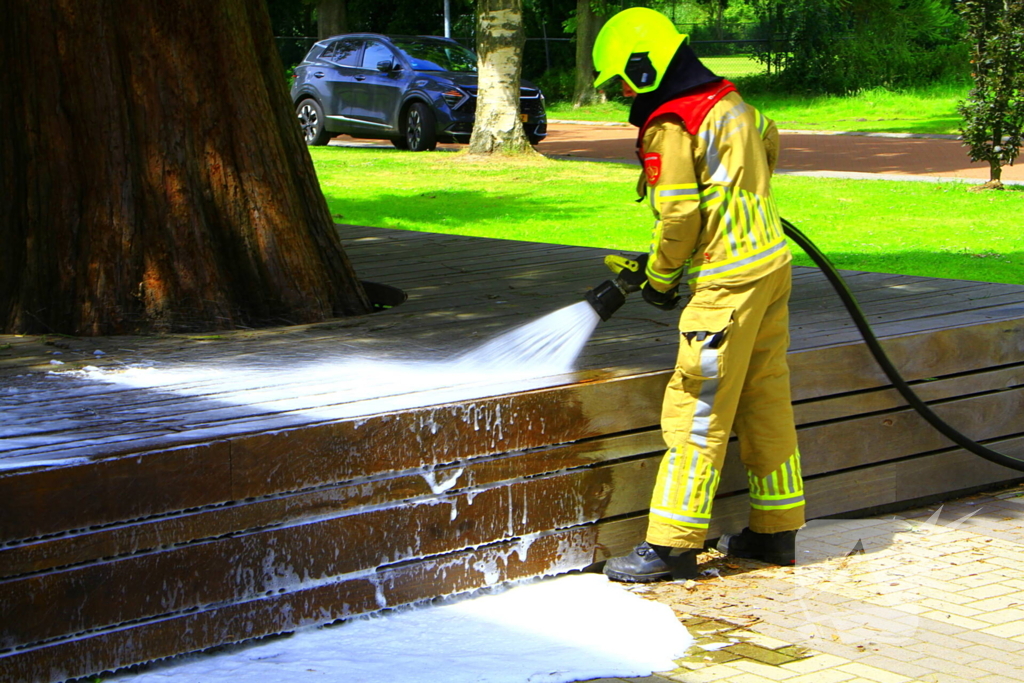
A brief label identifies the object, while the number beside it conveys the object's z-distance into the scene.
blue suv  18.98
